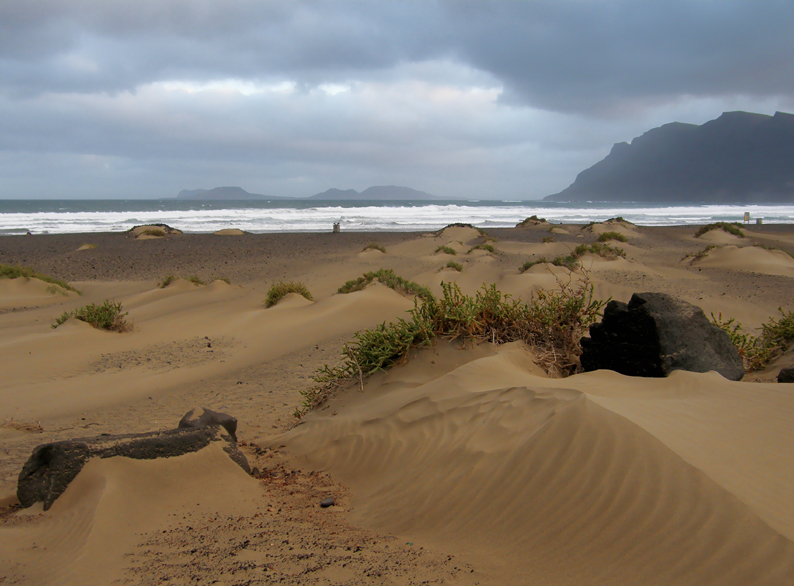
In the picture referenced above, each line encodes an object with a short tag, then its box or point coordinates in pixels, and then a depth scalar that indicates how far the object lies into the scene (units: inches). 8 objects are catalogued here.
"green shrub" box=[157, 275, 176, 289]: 568.1
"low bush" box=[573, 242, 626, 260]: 697.0
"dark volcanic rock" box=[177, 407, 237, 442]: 158.9
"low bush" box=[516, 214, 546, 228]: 1475.1
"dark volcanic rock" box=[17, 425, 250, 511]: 125.4
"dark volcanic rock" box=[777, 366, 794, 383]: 184.5
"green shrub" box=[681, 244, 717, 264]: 760.3
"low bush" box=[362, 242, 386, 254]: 886.4
